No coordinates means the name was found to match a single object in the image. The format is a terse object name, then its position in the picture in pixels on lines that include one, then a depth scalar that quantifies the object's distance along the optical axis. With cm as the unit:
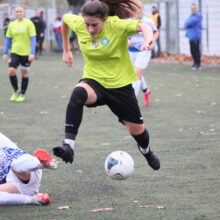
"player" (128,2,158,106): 1178
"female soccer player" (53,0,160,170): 628
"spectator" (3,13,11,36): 3133
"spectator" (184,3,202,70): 2306
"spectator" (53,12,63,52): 3486
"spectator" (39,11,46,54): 3253
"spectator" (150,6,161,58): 2793
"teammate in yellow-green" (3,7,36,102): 1518
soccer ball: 619
